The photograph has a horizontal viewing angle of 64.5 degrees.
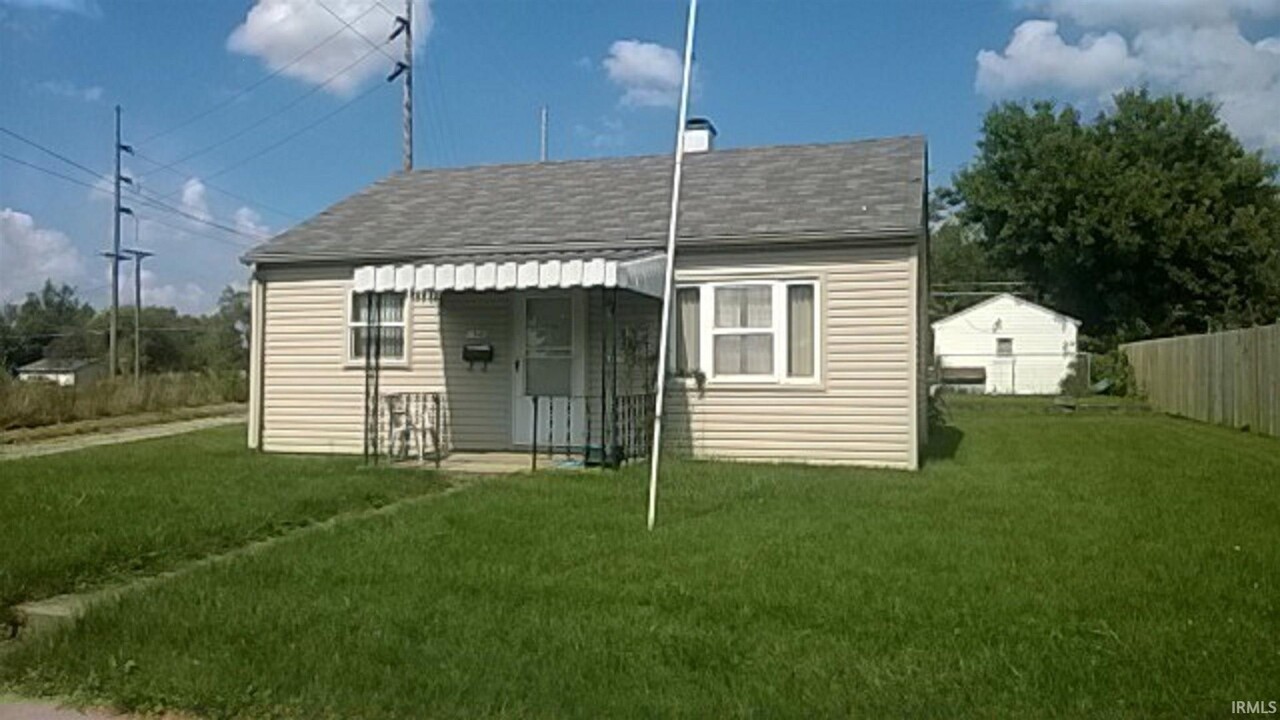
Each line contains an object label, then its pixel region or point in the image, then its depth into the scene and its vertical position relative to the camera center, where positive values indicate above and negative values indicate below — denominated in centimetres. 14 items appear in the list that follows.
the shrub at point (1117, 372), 3036 +23
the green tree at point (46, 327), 5250 +230
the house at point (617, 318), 1145 +68
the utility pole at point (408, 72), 2836 +844
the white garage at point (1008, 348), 4162 +123
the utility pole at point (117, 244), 3410 +425
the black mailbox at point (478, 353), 1268 +23
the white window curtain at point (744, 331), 1202 +51
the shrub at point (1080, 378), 3488 +1
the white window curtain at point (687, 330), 1227 +53
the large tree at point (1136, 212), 3869 +659
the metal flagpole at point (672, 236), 745 +104
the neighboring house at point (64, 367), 4378 -4
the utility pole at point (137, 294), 3778 +294
